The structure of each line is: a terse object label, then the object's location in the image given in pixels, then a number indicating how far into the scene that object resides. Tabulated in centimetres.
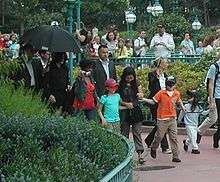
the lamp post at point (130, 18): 3647
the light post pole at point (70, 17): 1412
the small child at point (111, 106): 1087
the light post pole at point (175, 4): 5380
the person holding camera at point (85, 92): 1080
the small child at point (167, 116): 1155
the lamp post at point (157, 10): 3353
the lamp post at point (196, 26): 3655
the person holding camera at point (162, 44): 2266
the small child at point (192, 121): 1260
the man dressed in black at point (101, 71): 1150
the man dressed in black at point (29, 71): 1066
